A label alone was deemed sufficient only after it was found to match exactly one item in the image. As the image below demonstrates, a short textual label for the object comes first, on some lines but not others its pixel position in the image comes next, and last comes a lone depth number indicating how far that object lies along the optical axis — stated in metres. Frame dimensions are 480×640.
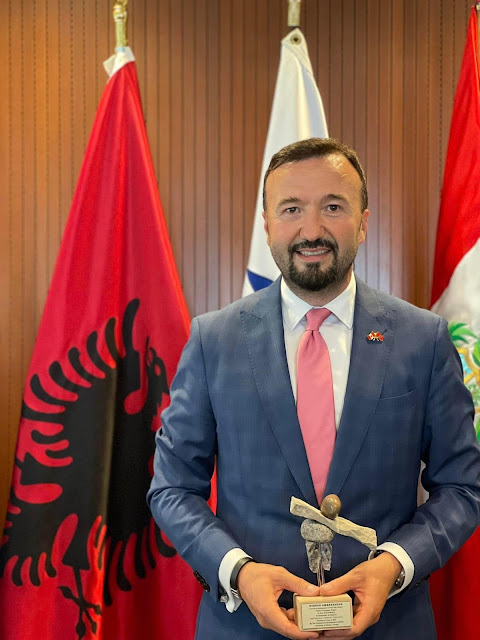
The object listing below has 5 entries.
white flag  2.16
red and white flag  2.00
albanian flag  2.01
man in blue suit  1.37
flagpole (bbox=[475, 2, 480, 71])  2.06
